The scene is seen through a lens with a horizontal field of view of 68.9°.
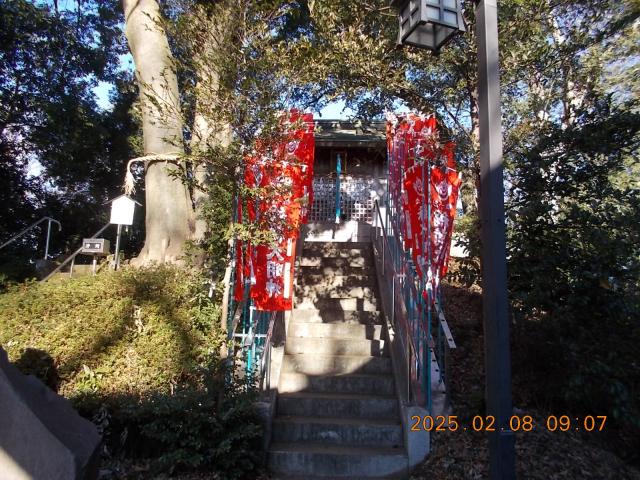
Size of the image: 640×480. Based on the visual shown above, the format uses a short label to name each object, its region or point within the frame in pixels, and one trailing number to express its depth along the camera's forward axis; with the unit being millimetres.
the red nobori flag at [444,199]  6508
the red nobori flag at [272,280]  5570
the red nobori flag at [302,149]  5203
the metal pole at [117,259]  7976
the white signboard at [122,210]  7523
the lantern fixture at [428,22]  3910
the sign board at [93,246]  7969
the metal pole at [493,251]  3369
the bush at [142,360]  4422
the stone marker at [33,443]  3203
